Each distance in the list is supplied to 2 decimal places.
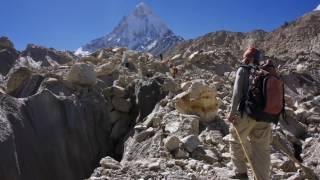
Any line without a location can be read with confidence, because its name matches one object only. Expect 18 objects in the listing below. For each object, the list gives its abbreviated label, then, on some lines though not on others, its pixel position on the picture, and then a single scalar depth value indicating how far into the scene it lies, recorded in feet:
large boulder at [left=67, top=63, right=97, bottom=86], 33.94
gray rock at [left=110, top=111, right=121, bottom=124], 32.96
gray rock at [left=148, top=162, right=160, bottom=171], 16.38
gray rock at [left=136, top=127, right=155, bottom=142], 23.17
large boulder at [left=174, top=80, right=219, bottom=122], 24.46
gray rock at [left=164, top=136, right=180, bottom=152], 18.98
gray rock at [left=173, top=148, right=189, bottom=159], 18.52
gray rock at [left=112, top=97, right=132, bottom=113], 32.73
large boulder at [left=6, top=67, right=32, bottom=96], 37.22
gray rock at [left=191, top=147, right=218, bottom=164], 18.29
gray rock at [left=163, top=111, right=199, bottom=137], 21.79
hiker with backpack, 13.24
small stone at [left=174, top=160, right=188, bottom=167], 17.34
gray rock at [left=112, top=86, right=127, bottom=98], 33.75
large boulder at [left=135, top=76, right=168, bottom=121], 31.11
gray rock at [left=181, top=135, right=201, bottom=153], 19.17
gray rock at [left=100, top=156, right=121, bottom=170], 16.38
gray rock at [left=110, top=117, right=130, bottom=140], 31.45
